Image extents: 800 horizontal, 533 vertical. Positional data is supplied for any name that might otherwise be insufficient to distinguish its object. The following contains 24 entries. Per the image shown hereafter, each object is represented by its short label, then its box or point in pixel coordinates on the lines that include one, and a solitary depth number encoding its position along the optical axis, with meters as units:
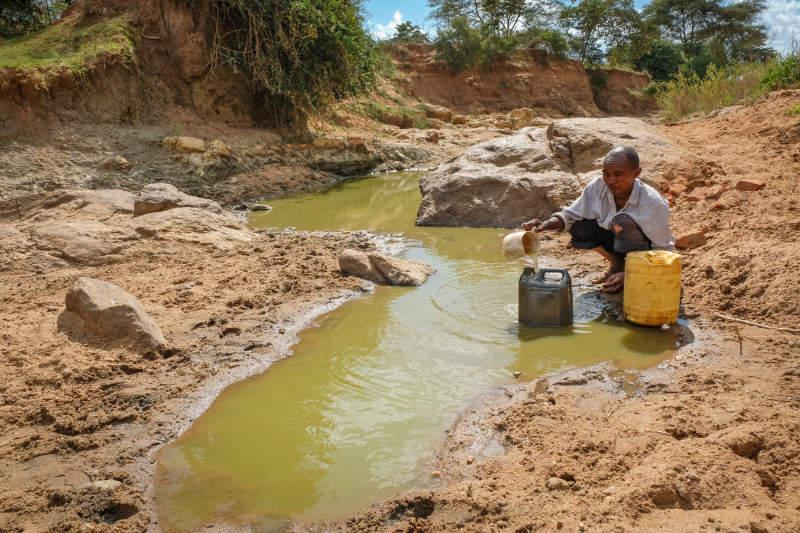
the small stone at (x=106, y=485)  2.66
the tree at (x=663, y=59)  29.91
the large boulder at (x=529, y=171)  7.18
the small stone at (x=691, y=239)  5.26
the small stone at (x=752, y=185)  5.78
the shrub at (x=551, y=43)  26.92
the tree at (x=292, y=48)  11.51
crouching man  4.36
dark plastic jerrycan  4.20
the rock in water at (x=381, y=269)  5.39
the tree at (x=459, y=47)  25.19
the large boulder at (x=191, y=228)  6.24
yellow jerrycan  3.99
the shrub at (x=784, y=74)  9.52
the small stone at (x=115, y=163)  9.60
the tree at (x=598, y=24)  27.88
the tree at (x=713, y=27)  28.95
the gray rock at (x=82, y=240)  5.75
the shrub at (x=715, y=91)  10.84
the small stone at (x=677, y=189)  6.39
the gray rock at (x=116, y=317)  3.94
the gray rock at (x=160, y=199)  6.88
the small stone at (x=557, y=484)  2.43
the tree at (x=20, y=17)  11.49
